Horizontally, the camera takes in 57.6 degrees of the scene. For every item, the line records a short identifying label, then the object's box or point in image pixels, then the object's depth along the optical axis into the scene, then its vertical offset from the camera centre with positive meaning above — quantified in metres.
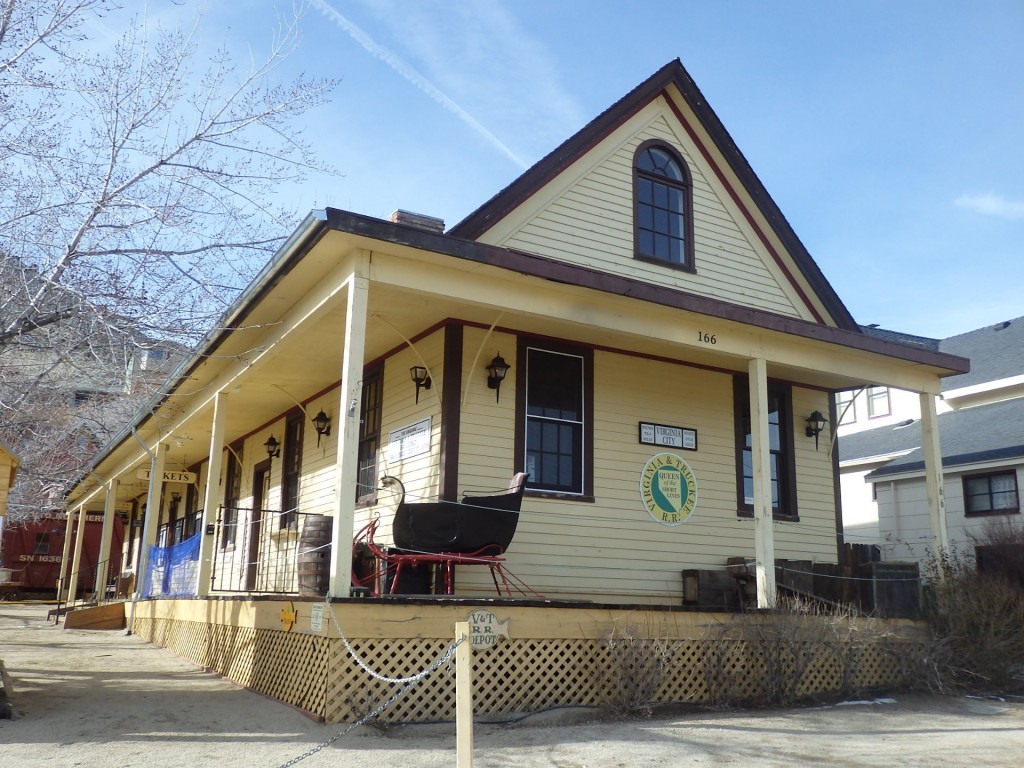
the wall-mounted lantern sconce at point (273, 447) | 14.82 +2.03
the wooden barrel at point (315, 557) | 9.47 +0.21
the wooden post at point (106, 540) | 19.47 +0.69
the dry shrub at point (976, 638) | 9.34 -0.44
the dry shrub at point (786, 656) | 8.25 -0.60
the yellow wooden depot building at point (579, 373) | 8.55 +2.47
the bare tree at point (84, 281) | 9.16 +2.90
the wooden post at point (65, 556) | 24.94 +0.45
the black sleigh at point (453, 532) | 8.27 +0.44
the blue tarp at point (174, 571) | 12.23 +0.05
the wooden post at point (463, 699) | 4.38 -0.55
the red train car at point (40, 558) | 30.58 +0.47
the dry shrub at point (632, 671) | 7.51 -0.69
